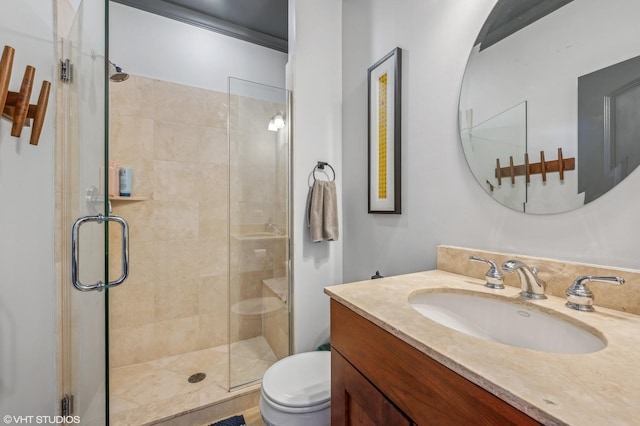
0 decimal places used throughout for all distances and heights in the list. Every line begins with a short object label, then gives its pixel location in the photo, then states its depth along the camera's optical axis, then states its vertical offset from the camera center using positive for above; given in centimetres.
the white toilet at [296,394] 102 -78
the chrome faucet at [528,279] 75 -20
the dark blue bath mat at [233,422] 147 -120
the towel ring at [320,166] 178 +31
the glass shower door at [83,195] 105 +7
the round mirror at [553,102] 69 +35
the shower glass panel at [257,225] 183 -10
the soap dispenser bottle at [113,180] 182 +22
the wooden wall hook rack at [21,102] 70 +33
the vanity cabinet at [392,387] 42 -36
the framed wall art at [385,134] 138 +44
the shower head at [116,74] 167 +90
